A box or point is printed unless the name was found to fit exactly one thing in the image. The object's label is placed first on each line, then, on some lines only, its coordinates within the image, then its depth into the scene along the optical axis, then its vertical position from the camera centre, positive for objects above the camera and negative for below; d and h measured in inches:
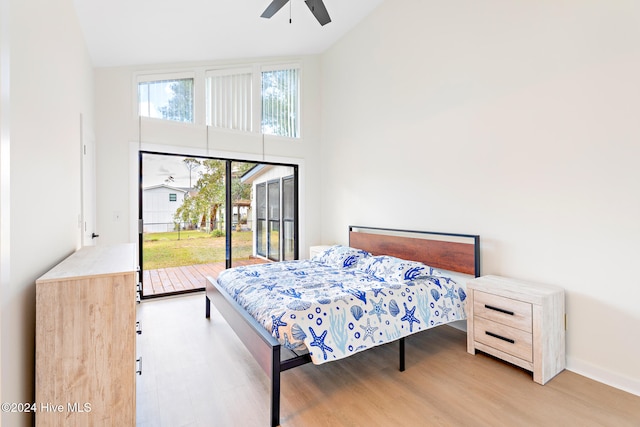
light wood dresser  53.4 -25.3
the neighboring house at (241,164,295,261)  208.8 -0.5
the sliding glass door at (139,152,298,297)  168.4 -3.8
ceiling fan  111.9 +79.1
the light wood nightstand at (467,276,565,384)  87.1 -35.4
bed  78.7 -28.2
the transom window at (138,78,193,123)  162.2 +63.1
